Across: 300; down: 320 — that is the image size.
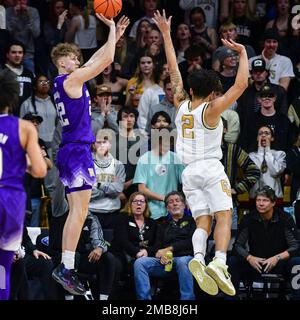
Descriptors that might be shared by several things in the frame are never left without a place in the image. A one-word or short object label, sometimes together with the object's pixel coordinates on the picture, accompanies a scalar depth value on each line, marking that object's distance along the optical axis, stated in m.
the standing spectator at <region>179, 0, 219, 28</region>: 18.17
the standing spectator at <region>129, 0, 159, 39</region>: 17.94
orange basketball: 12.02
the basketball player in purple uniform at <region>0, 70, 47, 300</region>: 9.66
